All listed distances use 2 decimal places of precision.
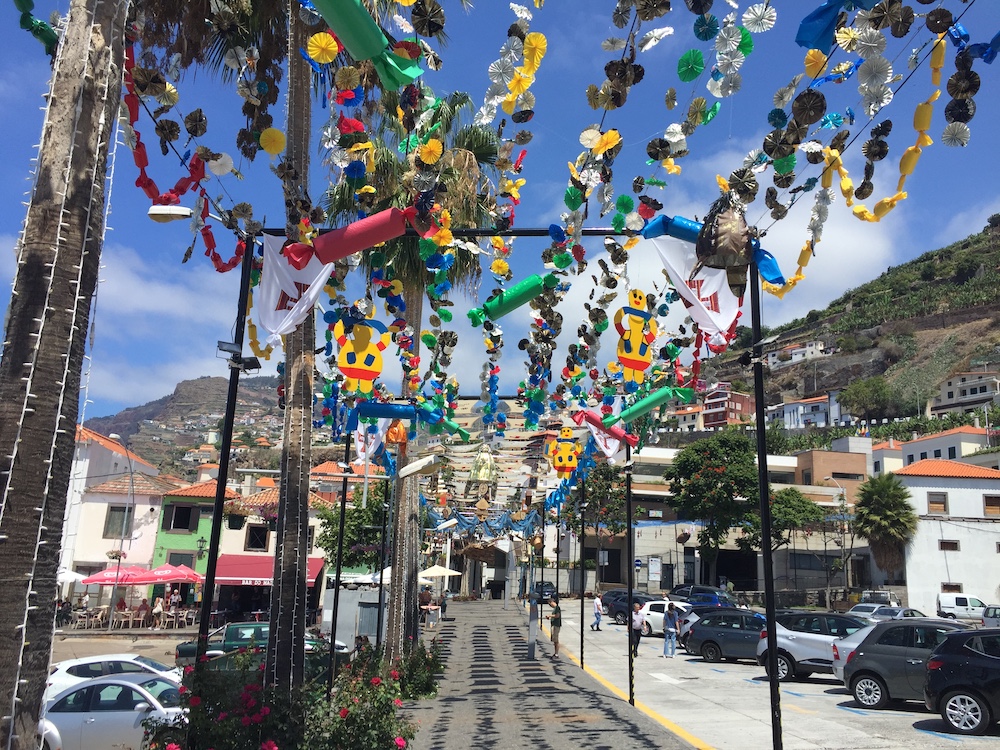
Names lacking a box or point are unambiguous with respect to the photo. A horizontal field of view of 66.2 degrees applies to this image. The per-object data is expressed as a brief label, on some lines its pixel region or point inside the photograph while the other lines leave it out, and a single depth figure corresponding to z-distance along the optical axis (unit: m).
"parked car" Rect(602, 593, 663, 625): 38.28
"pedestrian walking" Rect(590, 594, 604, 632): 34.25
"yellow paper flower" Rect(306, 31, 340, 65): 6.16
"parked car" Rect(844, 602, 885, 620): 33.76
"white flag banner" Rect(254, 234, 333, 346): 8.12
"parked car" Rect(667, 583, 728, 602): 41.68
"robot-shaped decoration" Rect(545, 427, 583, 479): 18.72
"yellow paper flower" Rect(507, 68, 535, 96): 6.31
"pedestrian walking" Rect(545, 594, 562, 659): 23.61
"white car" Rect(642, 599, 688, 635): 31.64
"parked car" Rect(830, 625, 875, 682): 14.83
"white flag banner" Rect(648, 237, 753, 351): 8.06
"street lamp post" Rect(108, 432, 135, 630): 32.93
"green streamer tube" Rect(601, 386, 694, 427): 13.40
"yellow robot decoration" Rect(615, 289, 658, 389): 11.31
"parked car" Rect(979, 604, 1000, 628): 30.66
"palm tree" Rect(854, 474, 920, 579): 42.34
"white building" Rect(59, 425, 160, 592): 40.00
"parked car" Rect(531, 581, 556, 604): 49.15
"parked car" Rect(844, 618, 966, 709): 13.48
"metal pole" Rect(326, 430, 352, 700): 12.98
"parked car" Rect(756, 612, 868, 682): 18.17
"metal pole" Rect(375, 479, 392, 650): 17.09
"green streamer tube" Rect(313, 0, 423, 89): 5.40
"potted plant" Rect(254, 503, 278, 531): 33.76
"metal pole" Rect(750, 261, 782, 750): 6.59
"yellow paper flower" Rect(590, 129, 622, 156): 7.00
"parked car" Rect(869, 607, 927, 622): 31.05
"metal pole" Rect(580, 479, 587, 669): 18.89
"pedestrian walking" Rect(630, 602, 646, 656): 29.11
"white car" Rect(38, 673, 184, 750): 10.83
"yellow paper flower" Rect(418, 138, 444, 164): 7.12
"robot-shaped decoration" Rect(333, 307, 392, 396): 11.12
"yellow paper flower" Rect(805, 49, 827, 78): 5.71
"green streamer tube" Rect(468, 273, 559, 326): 10.76
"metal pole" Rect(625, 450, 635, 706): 13.68
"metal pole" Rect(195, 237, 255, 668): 7.58
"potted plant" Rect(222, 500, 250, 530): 39.06
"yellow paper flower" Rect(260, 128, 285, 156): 6.70
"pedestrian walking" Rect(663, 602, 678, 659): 23.65
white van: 37.12
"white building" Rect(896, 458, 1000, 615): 42.06
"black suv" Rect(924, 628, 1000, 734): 11.14
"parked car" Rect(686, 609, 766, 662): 22.45
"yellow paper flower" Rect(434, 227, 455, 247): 7.82
